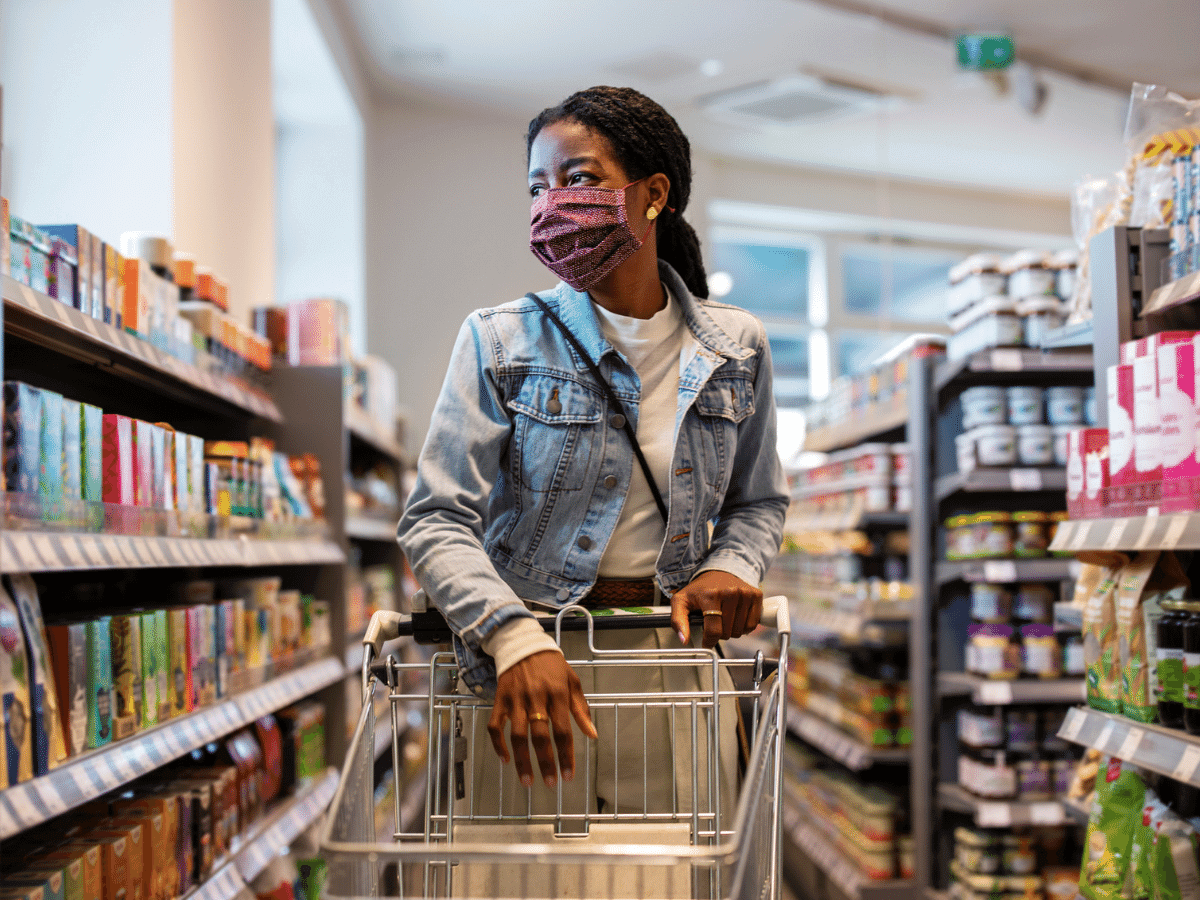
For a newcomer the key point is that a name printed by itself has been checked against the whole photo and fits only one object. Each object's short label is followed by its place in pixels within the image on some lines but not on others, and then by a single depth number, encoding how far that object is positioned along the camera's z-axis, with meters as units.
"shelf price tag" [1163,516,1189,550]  1.88
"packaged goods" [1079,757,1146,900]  2.12
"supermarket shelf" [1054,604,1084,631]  2.71
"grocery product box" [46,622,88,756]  1.93
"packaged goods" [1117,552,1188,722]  2.10
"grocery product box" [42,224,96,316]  2.14
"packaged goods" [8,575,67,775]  1.80
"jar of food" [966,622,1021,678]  3.69
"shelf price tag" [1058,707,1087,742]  2.27
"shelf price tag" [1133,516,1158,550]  1.98
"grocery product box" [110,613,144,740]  2.15
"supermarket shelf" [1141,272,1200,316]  2.14
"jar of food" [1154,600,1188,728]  1.99
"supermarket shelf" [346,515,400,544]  4.32
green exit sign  6.89
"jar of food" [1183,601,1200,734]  1.93
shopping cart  1.41
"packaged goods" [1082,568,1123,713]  2.24
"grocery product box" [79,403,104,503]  2.08
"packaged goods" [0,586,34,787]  1.69
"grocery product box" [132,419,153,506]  2.32
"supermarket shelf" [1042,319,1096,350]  2.64
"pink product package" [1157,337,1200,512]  1.92
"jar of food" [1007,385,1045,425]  3.69
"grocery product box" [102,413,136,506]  2.19
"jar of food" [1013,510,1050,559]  3.70
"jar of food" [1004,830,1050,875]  3.71
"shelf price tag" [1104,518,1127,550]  2.09
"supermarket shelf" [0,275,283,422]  1.87
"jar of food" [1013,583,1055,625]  3.75
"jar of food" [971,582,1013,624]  3.73
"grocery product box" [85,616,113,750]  2.02
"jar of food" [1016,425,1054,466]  3.67
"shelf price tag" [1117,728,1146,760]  2.03
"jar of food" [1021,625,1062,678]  3.71
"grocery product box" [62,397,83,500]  2.00
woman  1.58
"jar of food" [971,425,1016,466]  3.64
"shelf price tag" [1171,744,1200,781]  1.80
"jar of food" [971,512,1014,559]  3.67
